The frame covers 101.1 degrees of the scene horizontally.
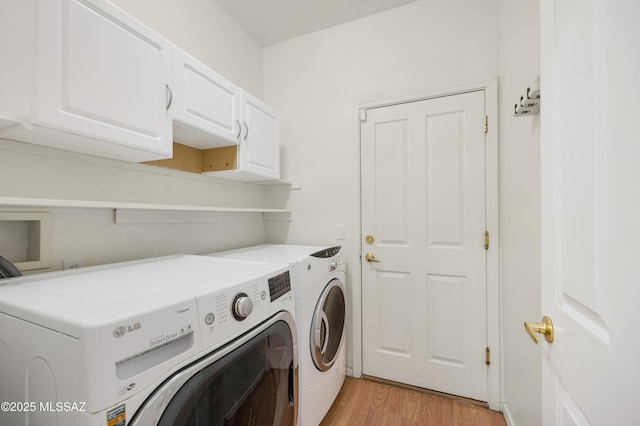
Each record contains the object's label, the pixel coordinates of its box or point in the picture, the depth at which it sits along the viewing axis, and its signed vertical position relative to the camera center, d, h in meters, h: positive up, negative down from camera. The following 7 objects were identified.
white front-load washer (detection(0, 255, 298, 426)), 0.53 -0.33
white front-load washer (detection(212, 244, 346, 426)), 1.30 -0.60
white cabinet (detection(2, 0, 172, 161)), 0.82 +0.47
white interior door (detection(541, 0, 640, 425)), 0.41 +0.01
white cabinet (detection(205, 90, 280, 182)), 1.71 +0.45
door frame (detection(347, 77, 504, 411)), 1.73 -0.26
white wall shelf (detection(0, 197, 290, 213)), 0.77 +0.04
